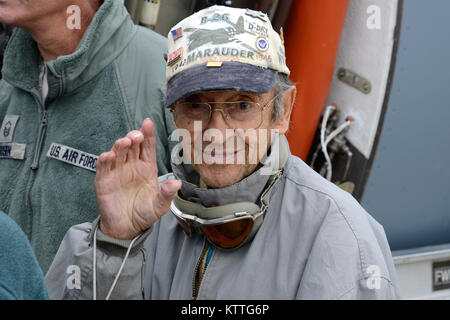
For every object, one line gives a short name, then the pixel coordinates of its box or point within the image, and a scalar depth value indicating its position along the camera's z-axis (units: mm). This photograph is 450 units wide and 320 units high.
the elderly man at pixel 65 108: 2271
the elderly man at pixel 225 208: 1553
